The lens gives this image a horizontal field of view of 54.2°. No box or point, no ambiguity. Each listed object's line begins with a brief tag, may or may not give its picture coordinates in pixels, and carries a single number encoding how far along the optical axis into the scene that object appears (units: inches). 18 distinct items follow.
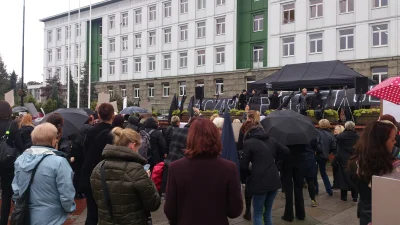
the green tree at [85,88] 1870.1
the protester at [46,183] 149.0
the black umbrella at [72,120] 298.0
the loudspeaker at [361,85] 593.6
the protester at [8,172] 212.0
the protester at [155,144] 321.7
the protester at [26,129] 231.1
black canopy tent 724.7
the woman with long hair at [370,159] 129.3
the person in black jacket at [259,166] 216.1
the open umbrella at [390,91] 264.5
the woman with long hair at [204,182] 123.1
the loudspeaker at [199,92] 844.6
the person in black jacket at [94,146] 198.5
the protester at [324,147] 329.1
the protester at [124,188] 136.9
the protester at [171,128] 331.3
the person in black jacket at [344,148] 298.4
